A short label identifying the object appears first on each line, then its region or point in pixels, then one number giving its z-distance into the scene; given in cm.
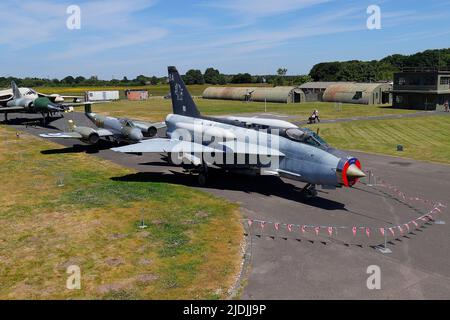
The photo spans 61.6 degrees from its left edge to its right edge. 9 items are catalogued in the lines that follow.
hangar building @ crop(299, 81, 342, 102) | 8725
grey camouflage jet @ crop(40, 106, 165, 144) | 2975
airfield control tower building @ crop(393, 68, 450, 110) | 5988
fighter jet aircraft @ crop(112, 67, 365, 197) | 1720
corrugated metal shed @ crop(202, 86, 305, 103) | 8406
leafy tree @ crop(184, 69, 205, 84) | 19525
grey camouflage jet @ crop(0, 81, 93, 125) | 4406
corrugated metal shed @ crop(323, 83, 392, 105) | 7438
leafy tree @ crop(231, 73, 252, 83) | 18740
